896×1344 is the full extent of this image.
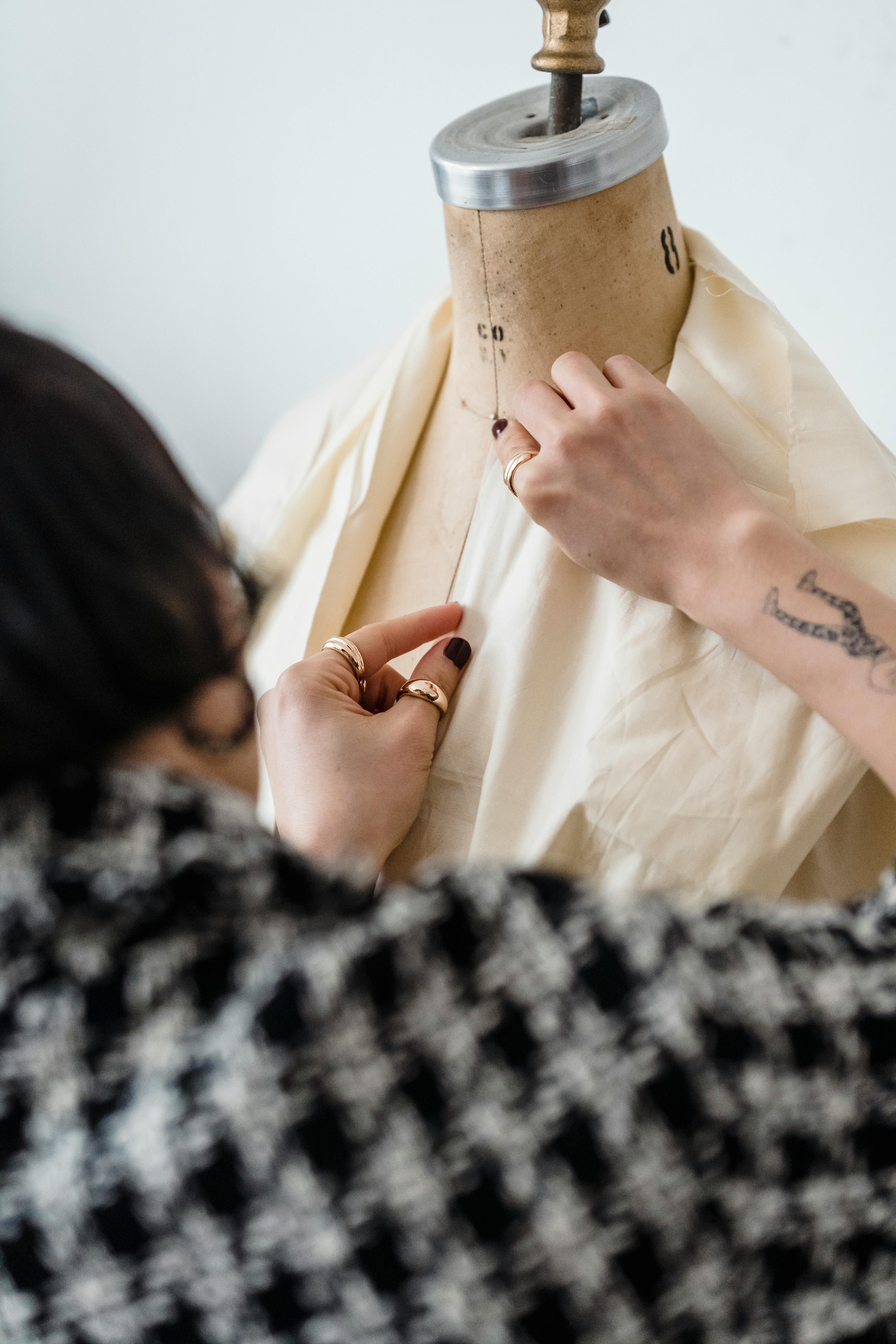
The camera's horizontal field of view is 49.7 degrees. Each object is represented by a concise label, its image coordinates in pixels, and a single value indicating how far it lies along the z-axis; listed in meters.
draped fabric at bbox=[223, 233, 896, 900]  0.59
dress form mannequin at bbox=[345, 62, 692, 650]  0.62
